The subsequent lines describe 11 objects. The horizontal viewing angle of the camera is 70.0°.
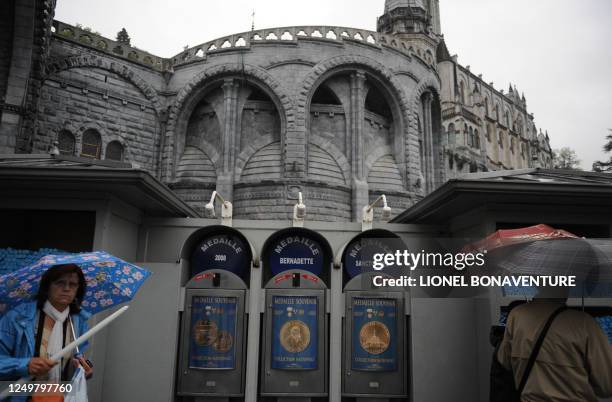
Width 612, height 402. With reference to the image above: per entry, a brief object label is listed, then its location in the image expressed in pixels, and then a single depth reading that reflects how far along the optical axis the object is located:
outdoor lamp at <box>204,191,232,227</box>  7.62
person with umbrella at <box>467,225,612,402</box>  3.42
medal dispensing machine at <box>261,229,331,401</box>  6.60
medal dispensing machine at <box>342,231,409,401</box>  6.68
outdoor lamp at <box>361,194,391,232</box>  7.73
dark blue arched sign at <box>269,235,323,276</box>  7.29
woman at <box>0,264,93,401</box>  3.17
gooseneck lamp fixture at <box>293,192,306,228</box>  7.50
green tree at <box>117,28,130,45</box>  27.69
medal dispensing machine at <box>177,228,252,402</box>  6.58
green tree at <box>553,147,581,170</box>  63.39
